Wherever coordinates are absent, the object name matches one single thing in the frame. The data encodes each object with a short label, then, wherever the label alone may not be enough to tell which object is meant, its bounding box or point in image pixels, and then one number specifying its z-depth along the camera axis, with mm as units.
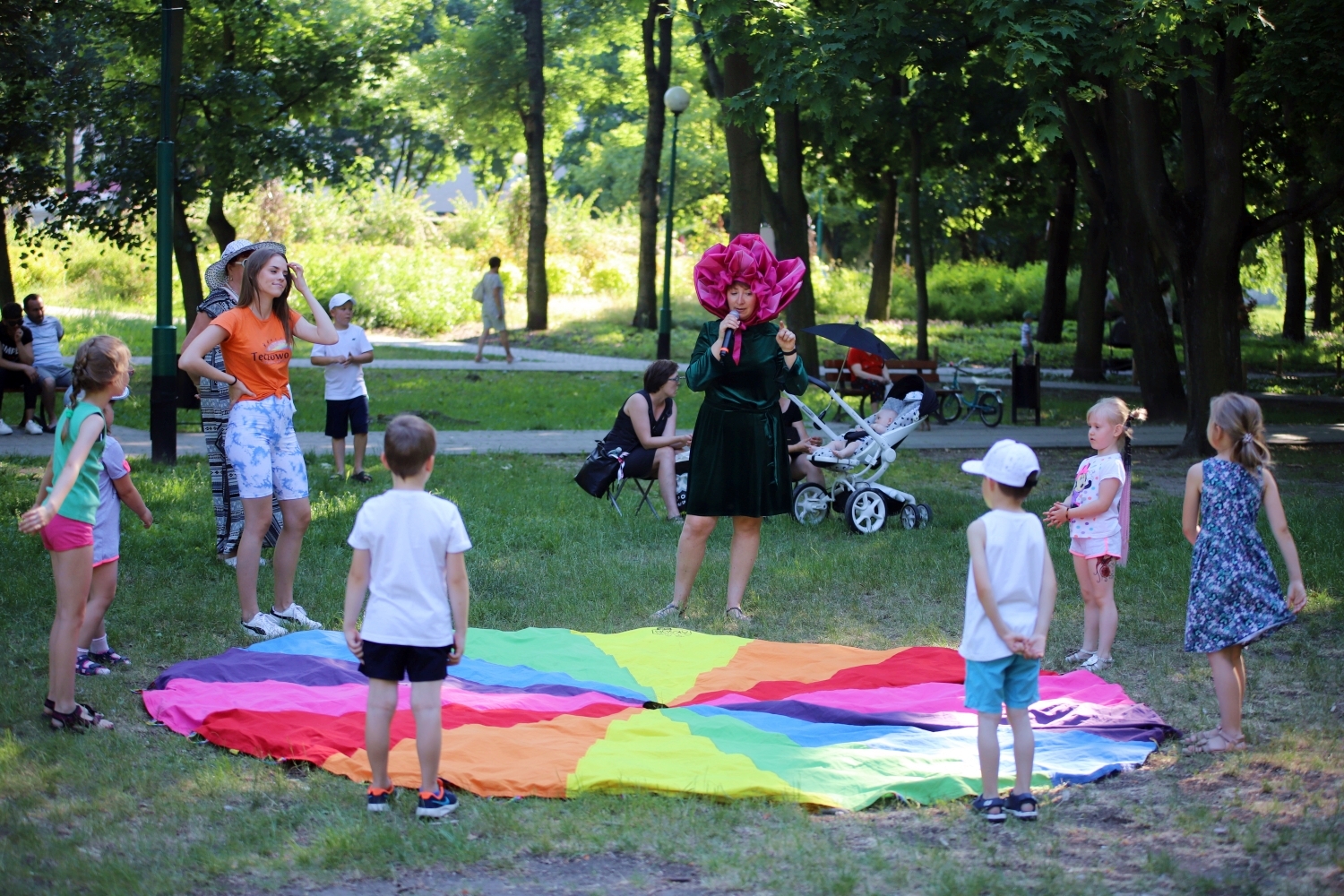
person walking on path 25109
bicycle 18484
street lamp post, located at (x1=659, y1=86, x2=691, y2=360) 23817
